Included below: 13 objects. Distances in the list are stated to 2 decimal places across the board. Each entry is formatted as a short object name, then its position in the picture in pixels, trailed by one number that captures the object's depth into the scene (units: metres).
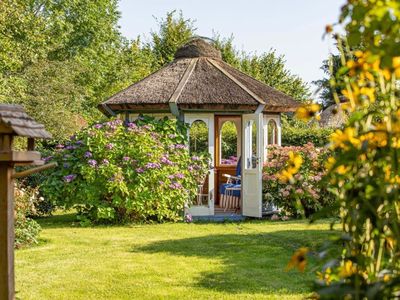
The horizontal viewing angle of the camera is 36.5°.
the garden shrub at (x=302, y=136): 19.22
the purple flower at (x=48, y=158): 13.27
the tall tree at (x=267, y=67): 32.62
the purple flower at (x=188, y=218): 13.24
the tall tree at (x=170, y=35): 30.75
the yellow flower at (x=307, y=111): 2.42
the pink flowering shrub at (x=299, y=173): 13.49
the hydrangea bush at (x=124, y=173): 12.47
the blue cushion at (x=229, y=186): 14.53
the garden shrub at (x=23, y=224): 9.73
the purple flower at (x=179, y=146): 13.44
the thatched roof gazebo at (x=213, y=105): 13.49
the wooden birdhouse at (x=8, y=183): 3.74
